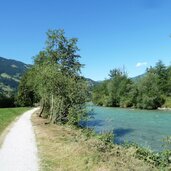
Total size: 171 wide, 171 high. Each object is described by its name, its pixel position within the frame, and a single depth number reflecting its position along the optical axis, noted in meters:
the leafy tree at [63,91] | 20.53
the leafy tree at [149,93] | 60.26
